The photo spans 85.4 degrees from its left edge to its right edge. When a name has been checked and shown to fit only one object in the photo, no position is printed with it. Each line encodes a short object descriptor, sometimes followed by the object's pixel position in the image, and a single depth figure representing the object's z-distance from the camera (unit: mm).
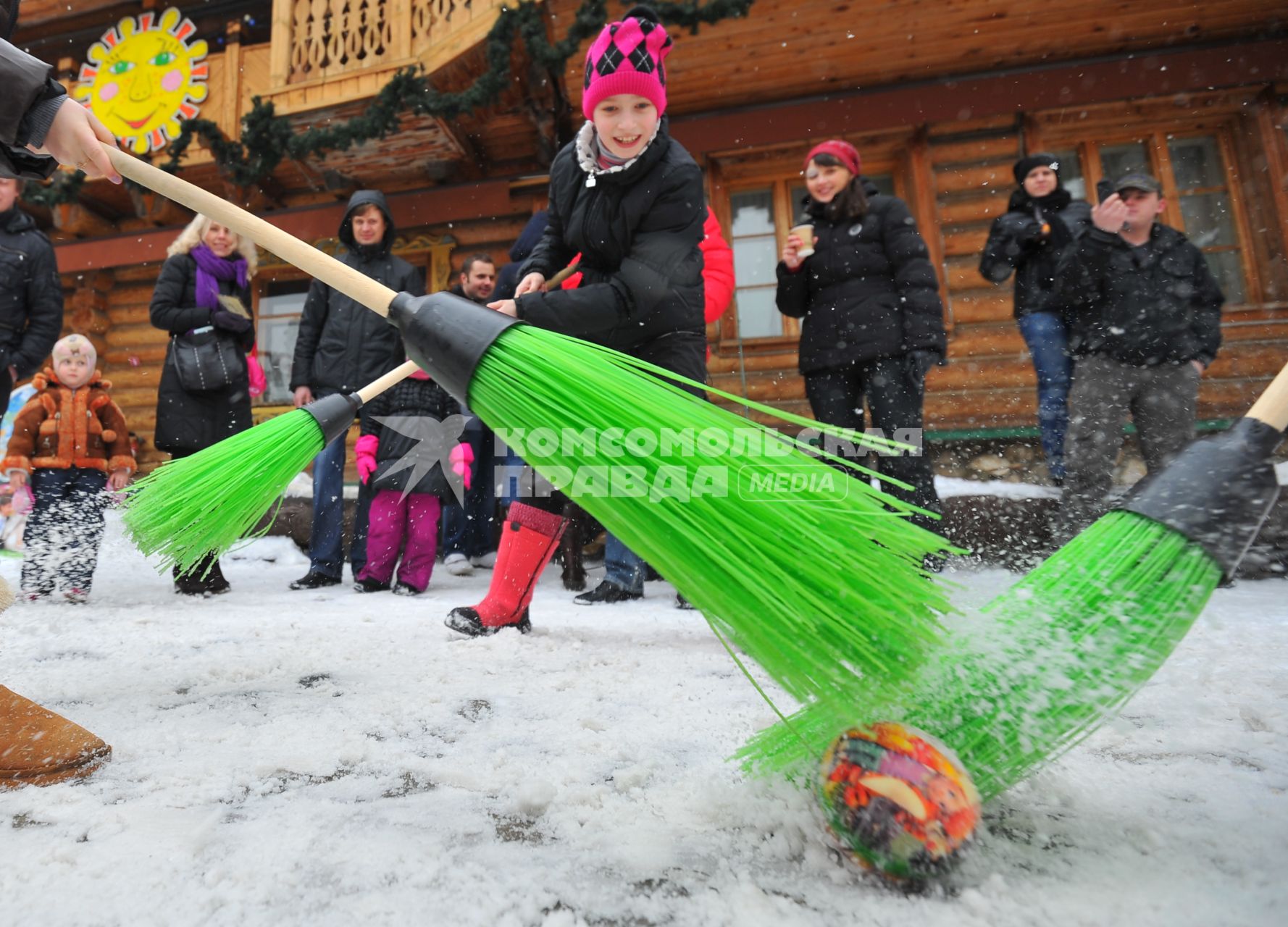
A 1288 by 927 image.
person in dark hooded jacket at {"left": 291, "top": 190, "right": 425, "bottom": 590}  3393
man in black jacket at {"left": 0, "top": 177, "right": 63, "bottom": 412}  2812
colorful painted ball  729
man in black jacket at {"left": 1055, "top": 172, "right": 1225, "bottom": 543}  2834
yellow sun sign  6711
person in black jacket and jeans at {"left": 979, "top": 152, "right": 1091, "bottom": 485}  3482
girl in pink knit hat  1831
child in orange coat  2994
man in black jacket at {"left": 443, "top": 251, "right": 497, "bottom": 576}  3893
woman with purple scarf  3088
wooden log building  4910
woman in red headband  2811
